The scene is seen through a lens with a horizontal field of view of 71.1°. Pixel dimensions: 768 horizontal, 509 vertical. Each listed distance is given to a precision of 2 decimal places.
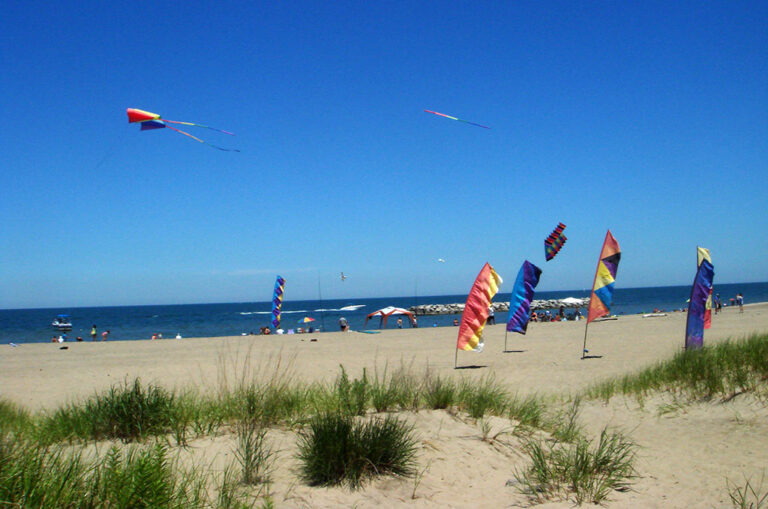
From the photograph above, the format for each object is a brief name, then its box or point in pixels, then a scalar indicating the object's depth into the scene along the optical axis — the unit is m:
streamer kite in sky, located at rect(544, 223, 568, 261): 16.34
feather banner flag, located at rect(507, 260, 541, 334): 15.66
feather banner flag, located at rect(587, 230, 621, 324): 14.80
